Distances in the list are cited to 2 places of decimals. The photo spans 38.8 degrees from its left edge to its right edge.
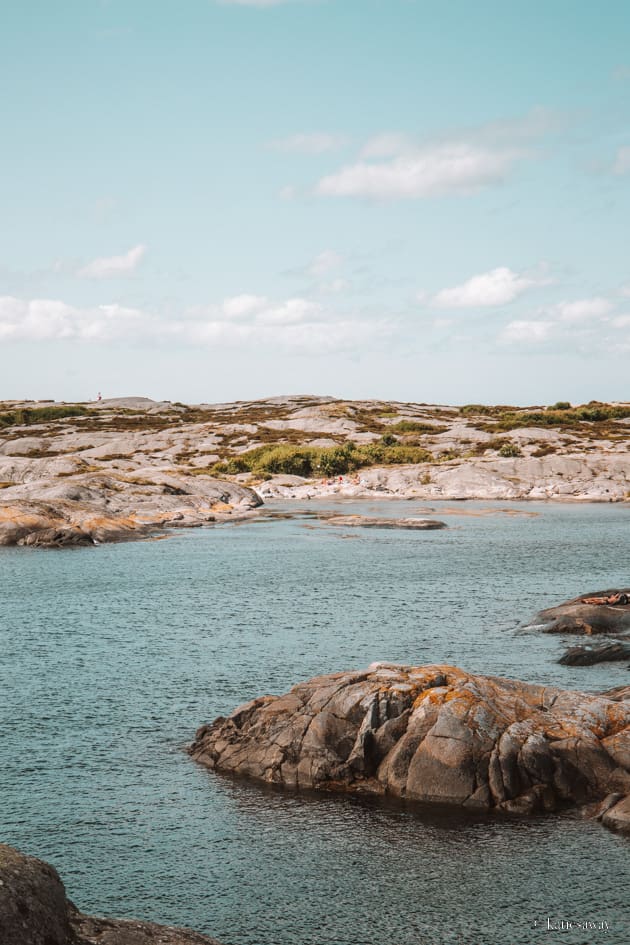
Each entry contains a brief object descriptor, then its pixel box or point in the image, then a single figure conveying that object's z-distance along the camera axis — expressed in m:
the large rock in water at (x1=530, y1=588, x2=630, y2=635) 44.12
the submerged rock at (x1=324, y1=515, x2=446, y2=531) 94.94
